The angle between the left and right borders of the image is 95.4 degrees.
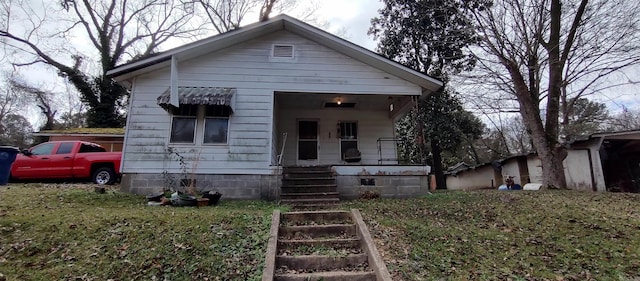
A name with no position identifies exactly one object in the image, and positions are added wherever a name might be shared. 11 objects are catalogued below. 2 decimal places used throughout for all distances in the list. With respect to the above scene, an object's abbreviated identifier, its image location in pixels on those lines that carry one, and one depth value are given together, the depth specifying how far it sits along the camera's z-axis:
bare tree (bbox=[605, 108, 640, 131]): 20.88
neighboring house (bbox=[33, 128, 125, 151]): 15.46
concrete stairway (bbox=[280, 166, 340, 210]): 7.62
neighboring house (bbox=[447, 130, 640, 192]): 11.41
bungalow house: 8.40
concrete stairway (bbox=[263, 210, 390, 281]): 3.85
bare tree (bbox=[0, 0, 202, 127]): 19.58
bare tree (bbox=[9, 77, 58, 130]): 27.03
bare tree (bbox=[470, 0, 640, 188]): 9.05
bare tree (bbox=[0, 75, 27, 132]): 29.03
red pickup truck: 10.11
